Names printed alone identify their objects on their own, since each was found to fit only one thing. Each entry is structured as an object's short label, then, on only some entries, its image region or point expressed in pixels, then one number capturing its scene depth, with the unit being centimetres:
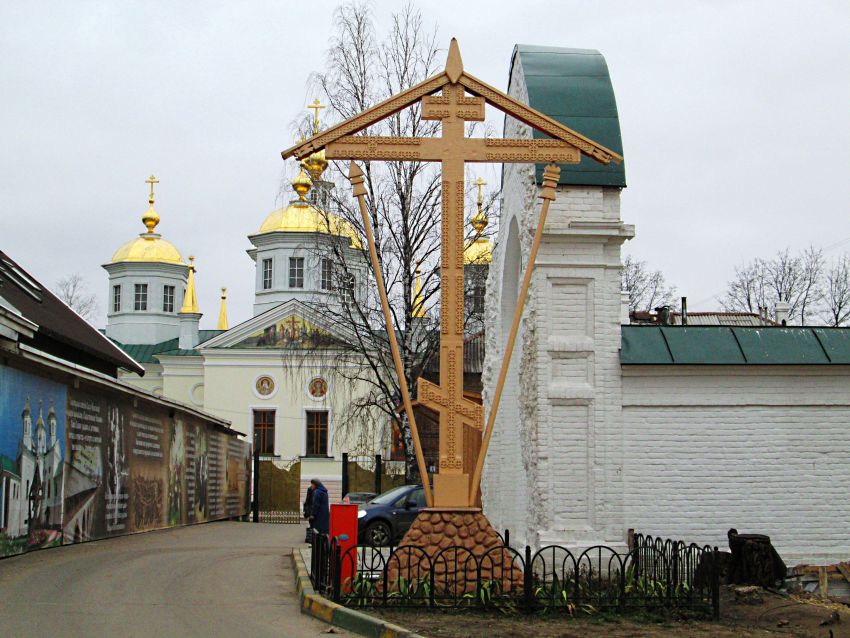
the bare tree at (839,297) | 4888
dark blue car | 2319
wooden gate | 3931
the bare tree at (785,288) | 4997
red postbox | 1334
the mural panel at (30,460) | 1571
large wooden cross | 1240
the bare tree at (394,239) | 2609
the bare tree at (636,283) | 5181
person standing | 1862
